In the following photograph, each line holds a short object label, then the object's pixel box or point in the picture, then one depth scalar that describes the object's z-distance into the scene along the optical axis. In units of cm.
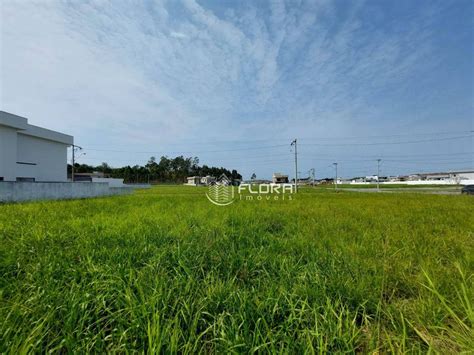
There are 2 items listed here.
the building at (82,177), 3247
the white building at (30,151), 1296
